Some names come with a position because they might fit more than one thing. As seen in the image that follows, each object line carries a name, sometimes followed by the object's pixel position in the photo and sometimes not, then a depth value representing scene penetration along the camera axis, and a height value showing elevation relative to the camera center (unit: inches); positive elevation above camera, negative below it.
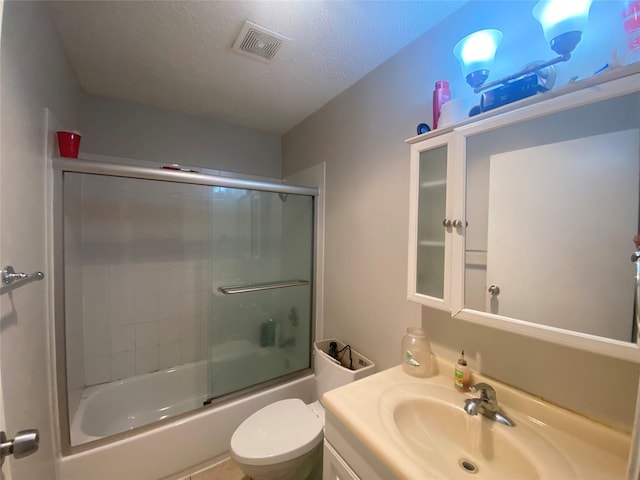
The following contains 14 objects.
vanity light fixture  25.8 +21.9
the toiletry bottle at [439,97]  37.8 +21.1
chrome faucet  30.6 -21.4
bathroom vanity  24.6 -22.7
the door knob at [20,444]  20.1 -17.8
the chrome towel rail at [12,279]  26.3 -5.6
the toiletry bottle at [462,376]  35.8 -20.4
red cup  46.9 +16.7
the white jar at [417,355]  40.2 -19.7
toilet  43.4 -38.7
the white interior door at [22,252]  29.3 -2.9
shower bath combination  65.2 -17.8
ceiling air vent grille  44.5 +36.5
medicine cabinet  23.9 +2.4
